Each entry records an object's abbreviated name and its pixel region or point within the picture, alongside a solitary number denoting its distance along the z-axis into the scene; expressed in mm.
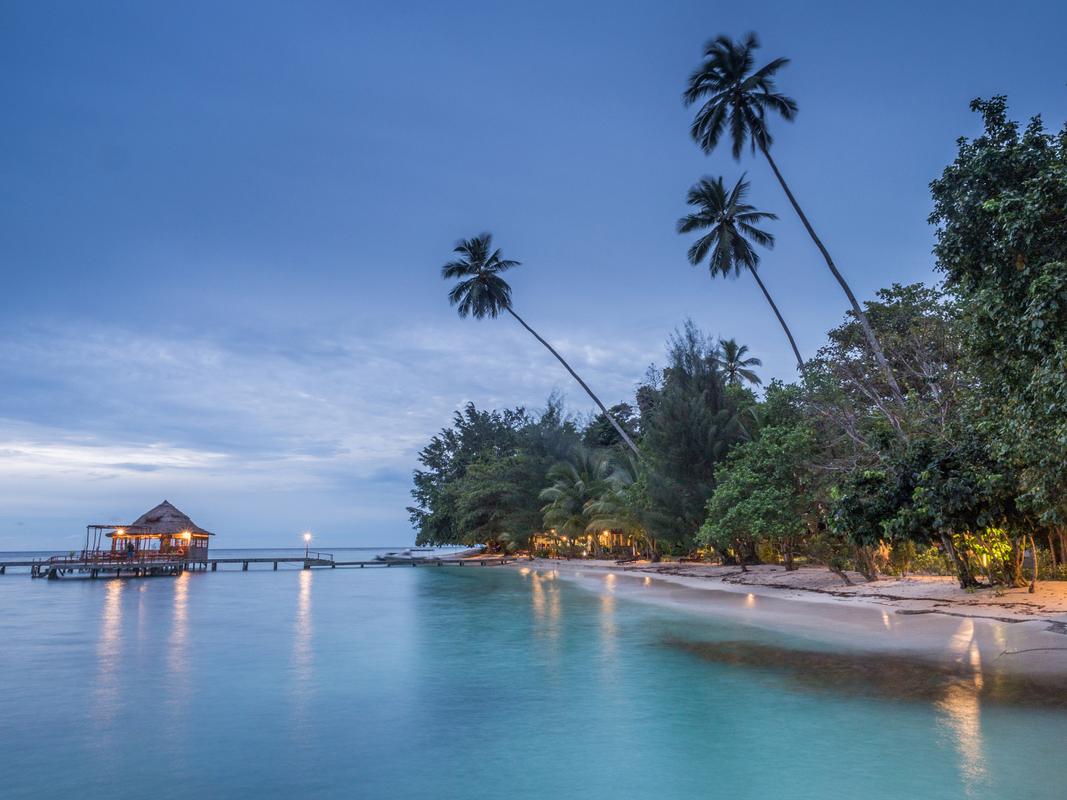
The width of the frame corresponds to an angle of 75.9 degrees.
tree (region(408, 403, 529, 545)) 49597
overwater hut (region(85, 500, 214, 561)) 36750
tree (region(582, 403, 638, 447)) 46344
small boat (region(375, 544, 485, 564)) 47594
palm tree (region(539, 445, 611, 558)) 36281
